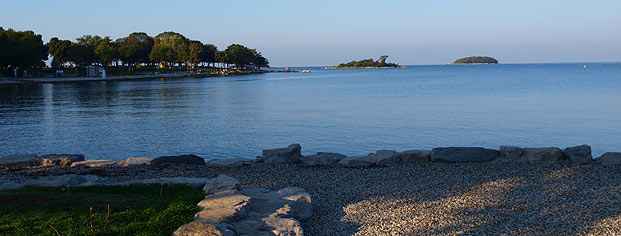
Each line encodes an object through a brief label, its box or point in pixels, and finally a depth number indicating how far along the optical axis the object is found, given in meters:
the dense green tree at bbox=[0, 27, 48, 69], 80.06
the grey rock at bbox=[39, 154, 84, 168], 14.65
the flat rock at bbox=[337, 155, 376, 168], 13.33
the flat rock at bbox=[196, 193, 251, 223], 7.37
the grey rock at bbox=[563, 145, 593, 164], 13.19
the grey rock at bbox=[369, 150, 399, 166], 13.41
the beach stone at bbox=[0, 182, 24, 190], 9.93
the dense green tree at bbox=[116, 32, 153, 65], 129.38
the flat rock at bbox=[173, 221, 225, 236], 6.48
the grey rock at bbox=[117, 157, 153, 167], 14.16
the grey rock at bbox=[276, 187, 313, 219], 8.21
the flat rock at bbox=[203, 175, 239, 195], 9.03
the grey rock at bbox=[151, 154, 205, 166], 14.26
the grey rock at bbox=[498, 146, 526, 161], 13.43
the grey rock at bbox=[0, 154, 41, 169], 14.41
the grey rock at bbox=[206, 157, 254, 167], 14.02
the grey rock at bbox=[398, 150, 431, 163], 13.53
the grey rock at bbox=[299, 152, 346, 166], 13.82
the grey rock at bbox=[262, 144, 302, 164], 13.88
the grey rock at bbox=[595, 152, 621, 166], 12.61
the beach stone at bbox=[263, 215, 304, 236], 7.04
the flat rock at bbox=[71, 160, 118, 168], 14.16
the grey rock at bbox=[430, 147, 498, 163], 13.26
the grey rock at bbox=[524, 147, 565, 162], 13.27
